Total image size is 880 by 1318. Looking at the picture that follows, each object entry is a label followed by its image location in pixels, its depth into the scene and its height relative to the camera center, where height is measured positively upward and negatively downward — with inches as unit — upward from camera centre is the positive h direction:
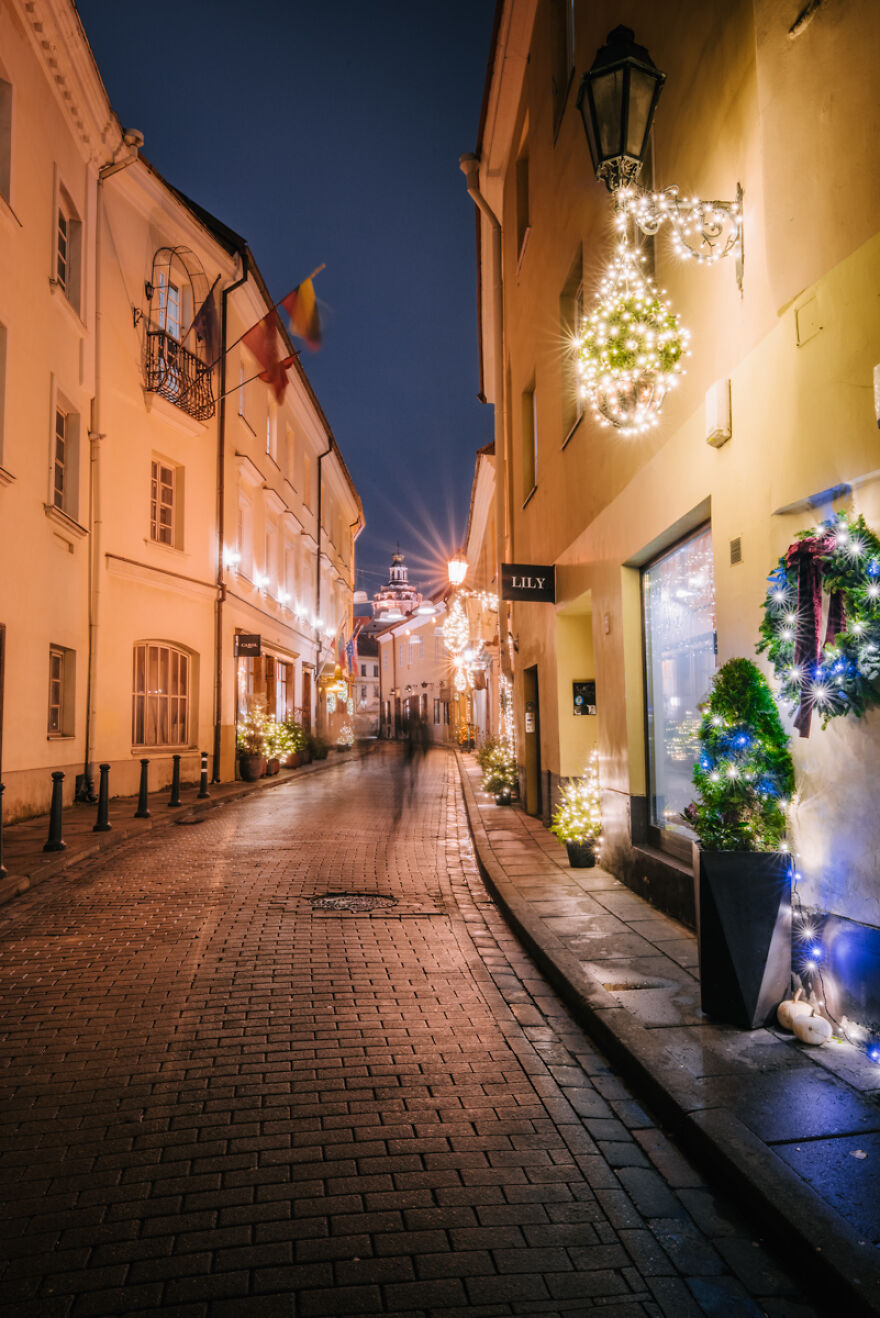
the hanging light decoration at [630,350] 222.7 +94.4
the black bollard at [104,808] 441.1 -47.5
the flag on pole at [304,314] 671.8 +312.1
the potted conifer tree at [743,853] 165.3 -28.1
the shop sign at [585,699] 410.0 +5.4
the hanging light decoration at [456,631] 1038.4 +97.8
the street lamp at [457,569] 995.9 +165.7
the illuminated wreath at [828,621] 144.9 +15.5
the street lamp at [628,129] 205.9 +140.8
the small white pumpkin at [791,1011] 160.9 -56.6
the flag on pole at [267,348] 695.1 +298.2
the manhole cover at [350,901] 291.1 -64.8
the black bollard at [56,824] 375.9 -47.0
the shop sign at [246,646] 786.8 +61.7
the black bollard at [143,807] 508.1 -54.0
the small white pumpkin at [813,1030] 155.9 -58.0
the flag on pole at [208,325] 674.8 +307.6
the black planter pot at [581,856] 341.1 -57.2
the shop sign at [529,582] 429.4 +64.5
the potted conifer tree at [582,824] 341.4 -44.7
